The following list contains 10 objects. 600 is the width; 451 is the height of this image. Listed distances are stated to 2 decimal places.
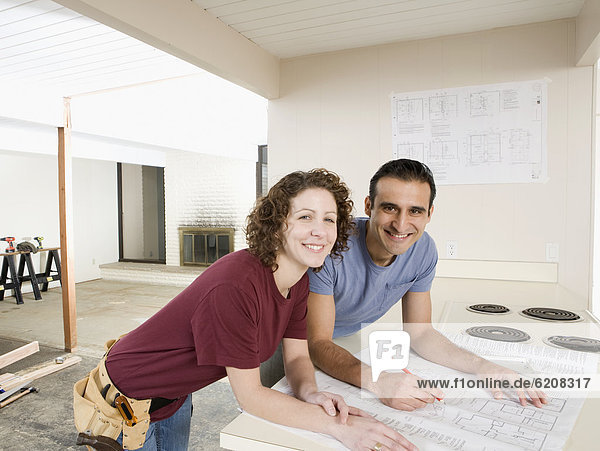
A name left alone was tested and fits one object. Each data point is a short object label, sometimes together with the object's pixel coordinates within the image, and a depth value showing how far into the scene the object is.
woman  0.98
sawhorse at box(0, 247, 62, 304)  6.69
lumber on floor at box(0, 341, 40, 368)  3.44
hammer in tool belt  1.27
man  1.25
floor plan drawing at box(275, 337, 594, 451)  0.85
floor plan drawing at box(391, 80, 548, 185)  2.56
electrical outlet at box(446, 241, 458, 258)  2.75
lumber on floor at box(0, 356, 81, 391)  3.64
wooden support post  4.42
